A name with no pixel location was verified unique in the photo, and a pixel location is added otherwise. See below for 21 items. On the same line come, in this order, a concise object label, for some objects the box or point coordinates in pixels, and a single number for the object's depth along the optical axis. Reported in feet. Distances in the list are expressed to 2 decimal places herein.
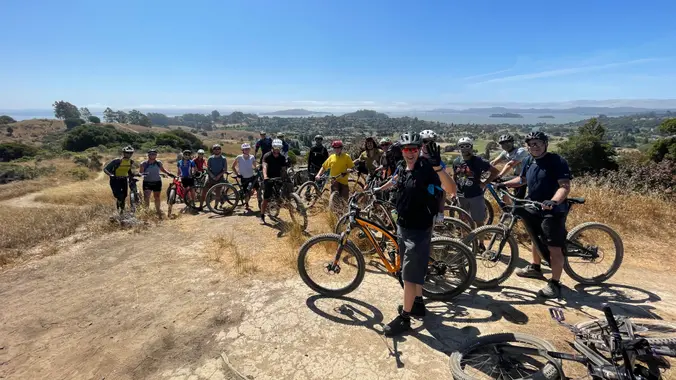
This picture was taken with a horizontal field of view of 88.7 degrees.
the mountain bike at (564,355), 8.23
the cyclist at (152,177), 30.40
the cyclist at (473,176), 18.72
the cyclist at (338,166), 24.80
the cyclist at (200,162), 35.47
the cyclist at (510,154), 19.57
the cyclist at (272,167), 25.18
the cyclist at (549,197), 13.46
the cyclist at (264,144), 34.81
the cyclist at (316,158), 32.42
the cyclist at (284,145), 33.53
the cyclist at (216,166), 31.65
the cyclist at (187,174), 32.40
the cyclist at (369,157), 28.19
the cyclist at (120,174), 29.12
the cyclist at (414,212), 11.03
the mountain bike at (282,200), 24.23
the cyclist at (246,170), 29.68
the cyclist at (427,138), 14.97
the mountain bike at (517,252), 14.80
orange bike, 13.67
